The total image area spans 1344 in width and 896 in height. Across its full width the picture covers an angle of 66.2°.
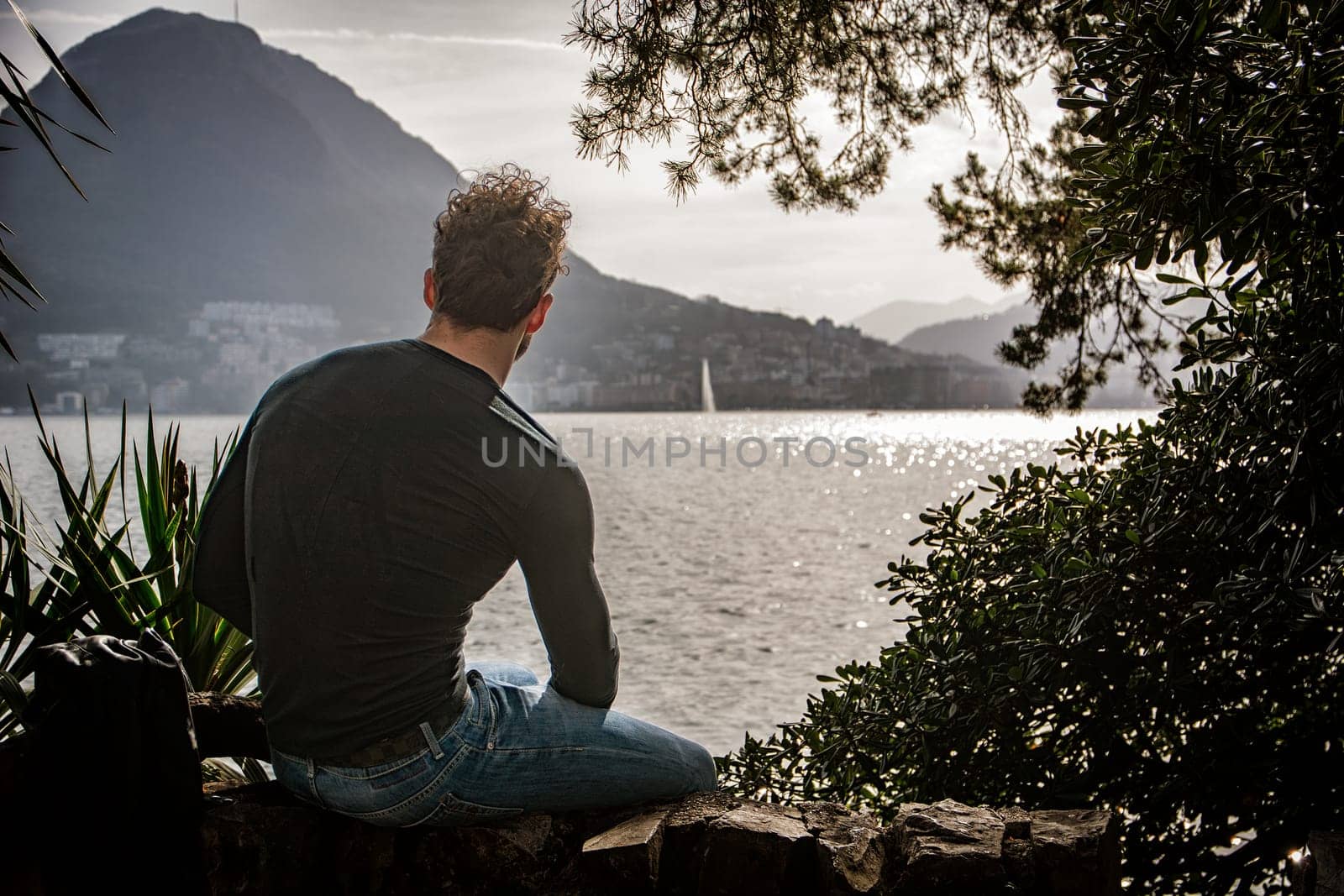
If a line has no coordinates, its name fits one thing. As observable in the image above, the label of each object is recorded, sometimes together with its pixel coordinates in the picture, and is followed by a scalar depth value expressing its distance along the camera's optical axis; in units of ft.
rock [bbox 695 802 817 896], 5.65
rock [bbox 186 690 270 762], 6.67
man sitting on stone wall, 5.23
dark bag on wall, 4.94
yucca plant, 7.90
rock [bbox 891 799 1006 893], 5.50
